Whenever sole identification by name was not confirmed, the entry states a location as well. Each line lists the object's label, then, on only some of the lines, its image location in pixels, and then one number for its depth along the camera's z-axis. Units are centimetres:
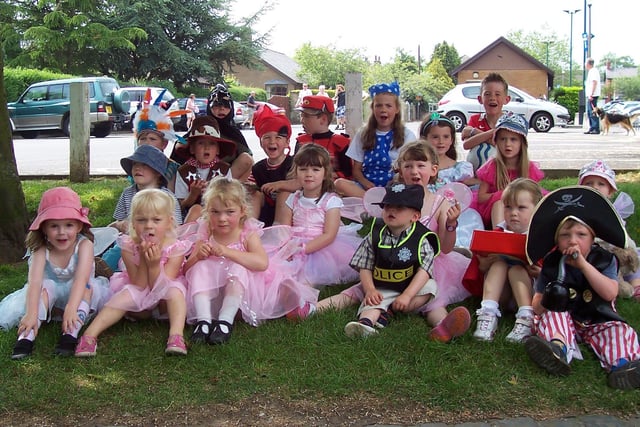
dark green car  2278
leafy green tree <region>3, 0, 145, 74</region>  3234
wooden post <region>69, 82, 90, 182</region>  922
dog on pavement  2067
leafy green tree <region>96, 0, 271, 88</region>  3547
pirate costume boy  353
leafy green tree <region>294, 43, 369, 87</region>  5844
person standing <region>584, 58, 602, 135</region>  1972
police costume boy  421
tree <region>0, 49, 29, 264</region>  599
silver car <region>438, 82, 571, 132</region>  2172
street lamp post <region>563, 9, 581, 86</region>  4921
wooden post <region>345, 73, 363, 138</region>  860
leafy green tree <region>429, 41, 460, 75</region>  8319
